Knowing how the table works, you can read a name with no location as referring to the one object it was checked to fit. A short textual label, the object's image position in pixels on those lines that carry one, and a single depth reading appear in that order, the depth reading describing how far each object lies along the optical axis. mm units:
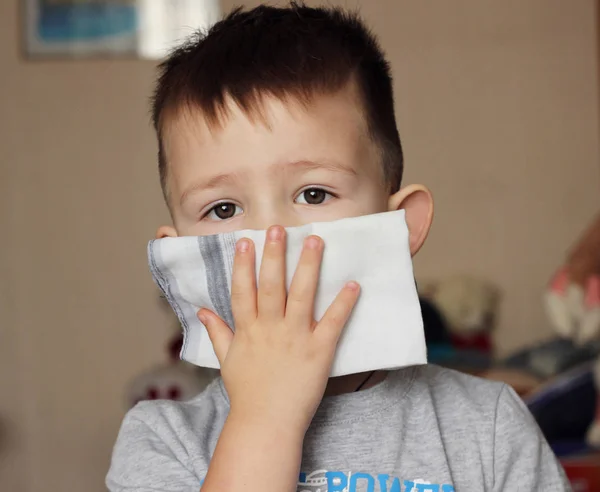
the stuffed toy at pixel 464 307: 2600
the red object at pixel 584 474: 1855
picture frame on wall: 2875
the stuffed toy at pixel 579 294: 2082
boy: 756
